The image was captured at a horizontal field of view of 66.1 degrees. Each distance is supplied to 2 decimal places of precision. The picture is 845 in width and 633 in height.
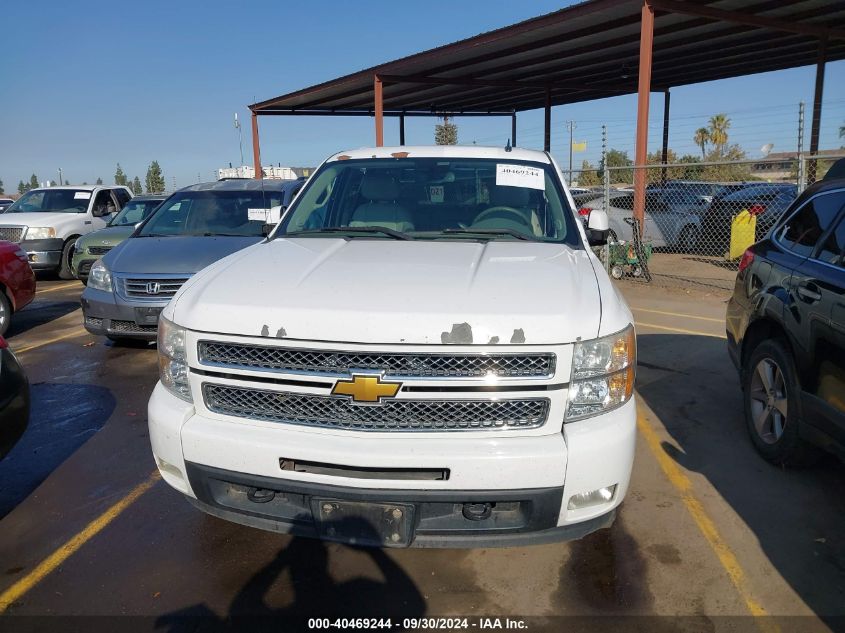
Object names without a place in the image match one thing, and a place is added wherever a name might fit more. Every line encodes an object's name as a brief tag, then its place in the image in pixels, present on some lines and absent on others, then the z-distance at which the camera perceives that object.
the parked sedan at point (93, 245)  10.68
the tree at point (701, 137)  57.19
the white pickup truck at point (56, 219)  12.66
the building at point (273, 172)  19.33
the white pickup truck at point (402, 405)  2.43
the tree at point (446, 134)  59.94
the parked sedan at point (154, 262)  6.36
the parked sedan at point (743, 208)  12.85
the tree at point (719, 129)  56.00
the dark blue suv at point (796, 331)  3.38
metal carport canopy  13.36
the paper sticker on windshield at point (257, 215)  5.07
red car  7.80
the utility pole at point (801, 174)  9.28
